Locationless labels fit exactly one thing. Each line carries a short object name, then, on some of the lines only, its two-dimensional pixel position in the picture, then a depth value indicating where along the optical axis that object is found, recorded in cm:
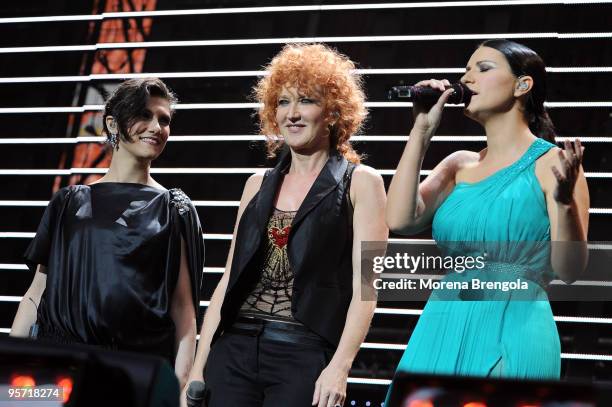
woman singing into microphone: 419
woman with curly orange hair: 464
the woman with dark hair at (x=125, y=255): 545
